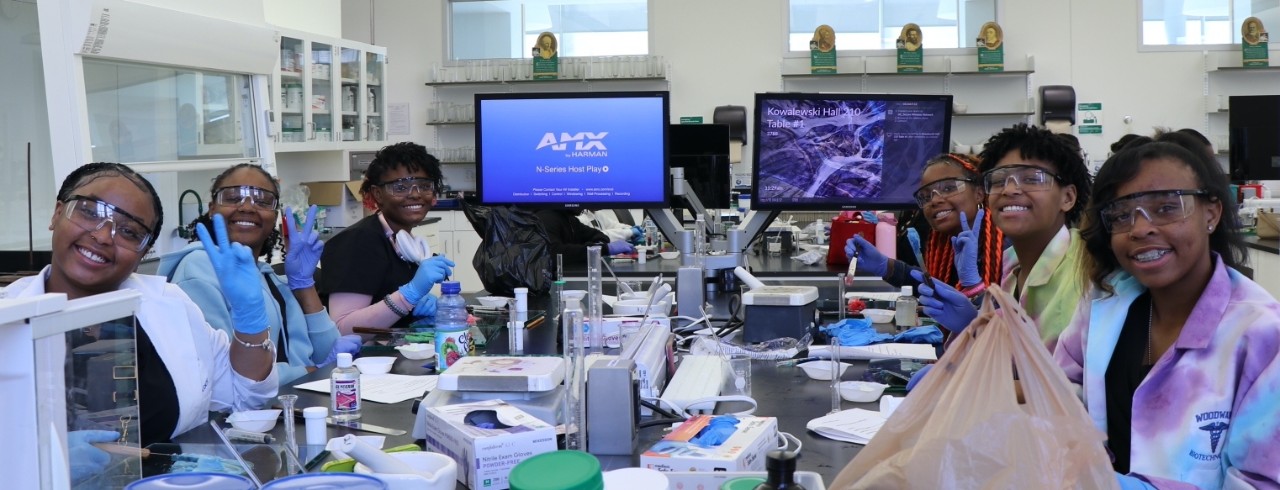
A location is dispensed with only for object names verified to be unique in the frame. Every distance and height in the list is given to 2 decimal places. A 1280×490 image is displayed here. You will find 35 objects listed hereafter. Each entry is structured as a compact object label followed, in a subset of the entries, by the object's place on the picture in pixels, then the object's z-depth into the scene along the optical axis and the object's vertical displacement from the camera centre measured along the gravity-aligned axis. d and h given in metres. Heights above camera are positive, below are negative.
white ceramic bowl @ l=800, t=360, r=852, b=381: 2.21 -0.30
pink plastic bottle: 4.65 -0.07
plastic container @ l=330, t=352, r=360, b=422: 1.89 -0.28
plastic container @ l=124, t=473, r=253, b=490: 1.01 -0.23
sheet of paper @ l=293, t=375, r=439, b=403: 2.10 -0.31
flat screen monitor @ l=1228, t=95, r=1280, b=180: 5.34 +0.39
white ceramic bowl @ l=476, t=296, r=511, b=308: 3.40 -0.22
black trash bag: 3.66 -0.07
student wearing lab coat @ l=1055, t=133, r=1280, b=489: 1.42 -0.17
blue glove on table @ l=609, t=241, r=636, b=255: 5.03 -0.09
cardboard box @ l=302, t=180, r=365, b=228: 6.48 +0.22
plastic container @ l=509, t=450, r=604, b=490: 0.99 -0.23
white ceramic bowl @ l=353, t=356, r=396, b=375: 2.35 -0.29
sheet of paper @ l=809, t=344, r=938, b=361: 2.39 -0.29
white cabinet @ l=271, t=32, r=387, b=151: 5.71 +0.80
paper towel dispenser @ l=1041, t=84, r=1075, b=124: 7.66 +0.83
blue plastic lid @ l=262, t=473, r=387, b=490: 1.03 -0.24
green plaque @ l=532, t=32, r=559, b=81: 7.93 +1.27
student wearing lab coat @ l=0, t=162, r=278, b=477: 1.81 -0.07
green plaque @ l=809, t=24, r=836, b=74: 7.77 +1.25
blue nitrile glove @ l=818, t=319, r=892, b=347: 2.61 -0.27
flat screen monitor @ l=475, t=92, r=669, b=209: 3.56 +0.28
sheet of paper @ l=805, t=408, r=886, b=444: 1.72 -0.33
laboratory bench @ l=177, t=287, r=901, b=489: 1.63 -0.33
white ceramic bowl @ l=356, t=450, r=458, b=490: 1.21 -0.28
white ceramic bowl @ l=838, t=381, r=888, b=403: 2.00 -0.31
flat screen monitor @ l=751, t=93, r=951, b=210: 3.45 +0.26
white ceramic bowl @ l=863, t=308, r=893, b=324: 3.01 -0.26
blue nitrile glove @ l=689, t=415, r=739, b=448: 1.45 -0.28
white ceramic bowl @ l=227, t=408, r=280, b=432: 1.85 -0.31
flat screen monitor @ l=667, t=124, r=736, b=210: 4.49 +0.28
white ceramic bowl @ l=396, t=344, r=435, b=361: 2.55 -0.28
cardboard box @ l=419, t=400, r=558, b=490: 1.42 -0.28
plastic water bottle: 2.37 -0.22
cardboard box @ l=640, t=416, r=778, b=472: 1.36 -0.29
